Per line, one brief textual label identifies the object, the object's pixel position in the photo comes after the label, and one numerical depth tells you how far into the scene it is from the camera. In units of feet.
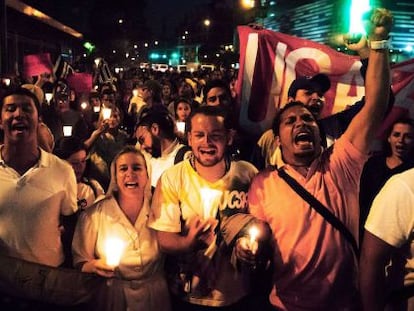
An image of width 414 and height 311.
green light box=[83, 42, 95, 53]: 150.10
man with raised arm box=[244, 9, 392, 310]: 9.64
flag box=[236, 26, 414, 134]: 19.38
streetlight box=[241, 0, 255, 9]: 62.49
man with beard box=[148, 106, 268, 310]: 10.36
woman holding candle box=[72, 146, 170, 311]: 11.15
